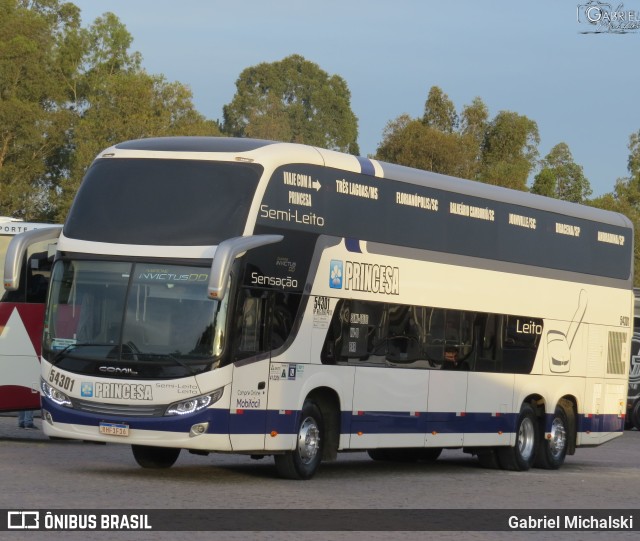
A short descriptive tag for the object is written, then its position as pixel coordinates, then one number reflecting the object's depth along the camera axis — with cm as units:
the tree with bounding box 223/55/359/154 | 13425
